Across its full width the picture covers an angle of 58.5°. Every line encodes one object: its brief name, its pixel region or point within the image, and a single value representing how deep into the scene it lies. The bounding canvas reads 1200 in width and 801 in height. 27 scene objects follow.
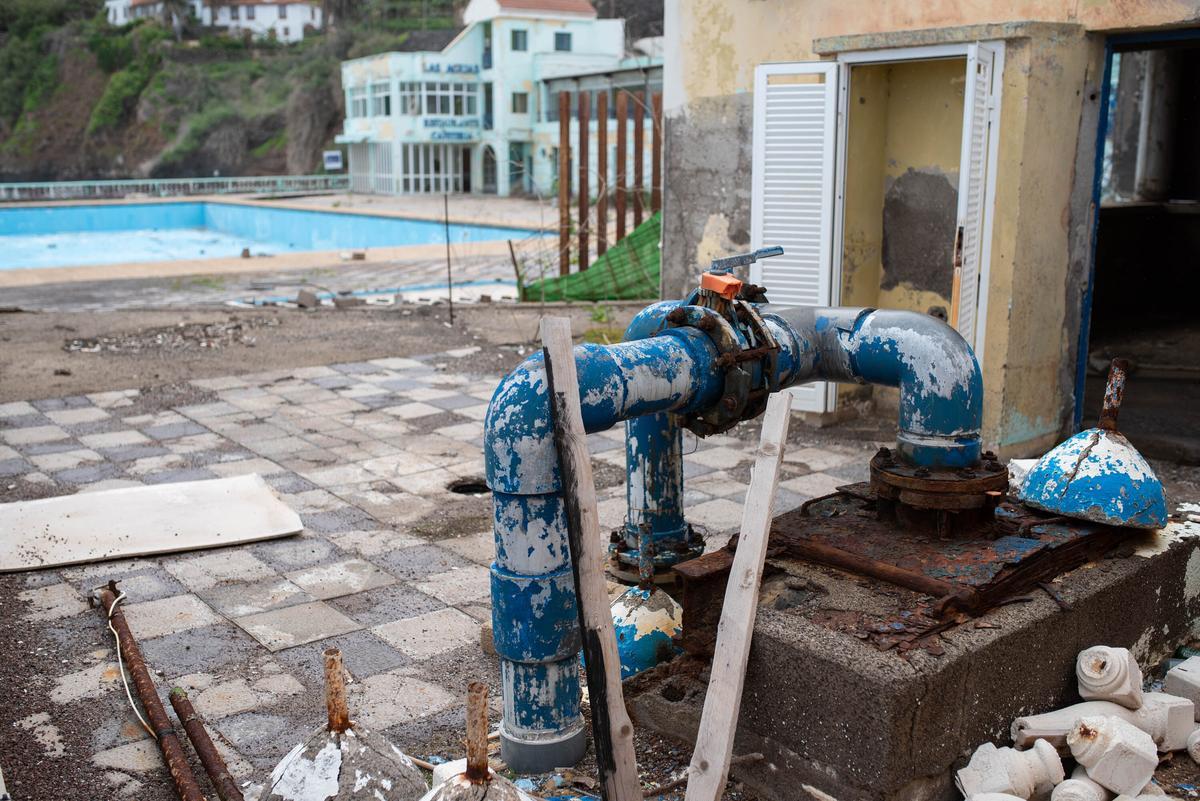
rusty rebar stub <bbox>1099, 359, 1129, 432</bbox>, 3.64
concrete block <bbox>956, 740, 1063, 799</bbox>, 3.00
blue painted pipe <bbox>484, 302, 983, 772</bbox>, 2.97
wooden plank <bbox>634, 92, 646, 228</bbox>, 11.97
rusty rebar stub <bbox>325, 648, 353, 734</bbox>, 2.50
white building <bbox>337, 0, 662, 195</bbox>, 36.94
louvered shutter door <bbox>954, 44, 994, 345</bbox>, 5.92
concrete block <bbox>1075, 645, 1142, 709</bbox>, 3.29
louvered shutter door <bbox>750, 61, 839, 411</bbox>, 6.74
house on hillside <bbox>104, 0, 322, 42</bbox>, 68.81
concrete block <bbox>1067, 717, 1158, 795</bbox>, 3.04
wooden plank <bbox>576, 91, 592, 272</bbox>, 11.79
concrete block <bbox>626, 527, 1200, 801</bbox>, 2.88
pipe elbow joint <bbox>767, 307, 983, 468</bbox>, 3.41
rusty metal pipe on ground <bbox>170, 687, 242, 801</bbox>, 3.00
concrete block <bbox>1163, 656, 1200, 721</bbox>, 3.58
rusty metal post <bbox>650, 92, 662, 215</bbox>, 11.84
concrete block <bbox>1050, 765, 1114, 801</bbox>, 2.99
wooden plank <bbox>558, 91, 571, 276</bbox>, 11.91
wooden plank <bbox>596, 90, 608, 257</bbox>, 12.12
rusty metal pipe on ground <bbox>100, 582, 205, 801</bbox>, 3.06
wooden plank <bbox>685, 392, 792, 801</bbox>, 2.80
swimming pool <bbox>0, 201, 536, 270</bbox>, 25.95
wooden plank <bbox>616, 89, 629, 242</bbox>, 12.01
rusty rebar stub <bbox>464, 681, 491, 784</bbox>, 2.34
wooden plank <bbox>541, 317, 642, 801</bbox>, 2.82
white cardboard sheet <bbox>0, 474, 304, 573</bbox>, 5.07
